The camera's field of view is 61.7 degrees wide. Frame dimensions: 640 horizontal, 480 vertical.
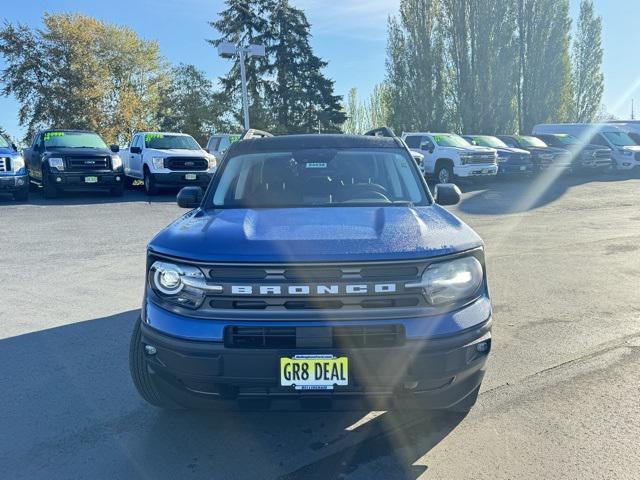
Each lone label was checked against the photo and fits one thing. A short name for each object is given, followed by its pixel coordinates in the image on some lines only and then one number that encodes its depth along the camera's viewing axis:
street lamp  19.66
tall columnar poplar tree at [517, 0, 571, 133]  36.88
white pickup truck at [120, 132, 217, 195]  15.51
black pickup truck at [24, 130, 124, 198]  14.41
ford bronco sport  2.54
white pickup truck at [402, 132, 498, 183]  18.28
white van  23.69
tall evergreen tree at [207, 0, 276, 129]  38.44
